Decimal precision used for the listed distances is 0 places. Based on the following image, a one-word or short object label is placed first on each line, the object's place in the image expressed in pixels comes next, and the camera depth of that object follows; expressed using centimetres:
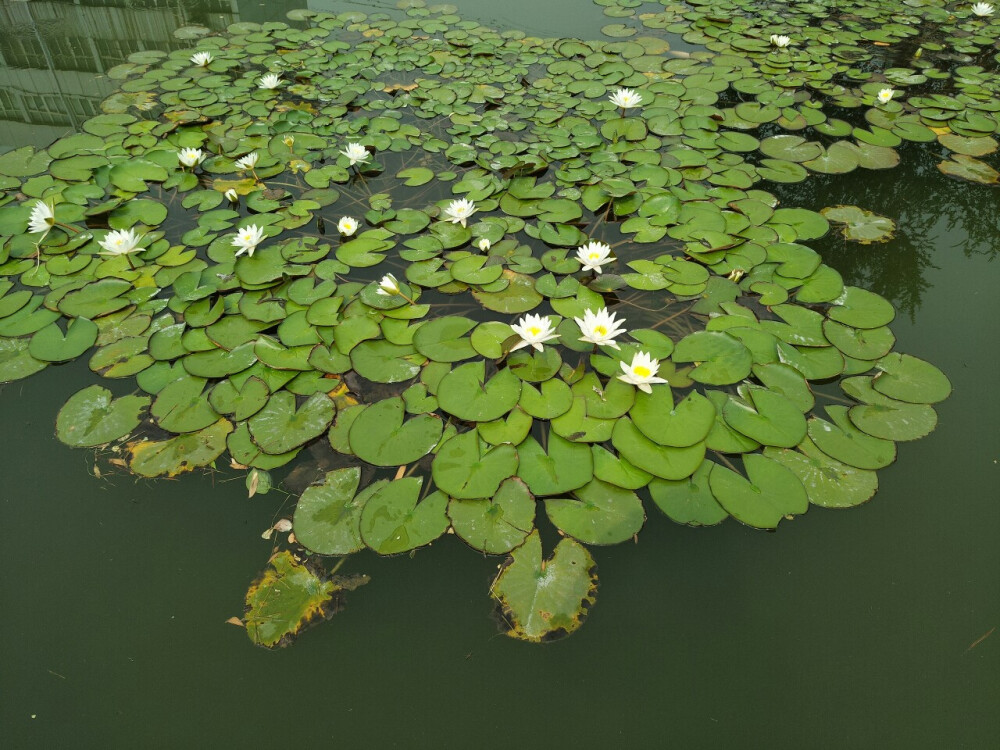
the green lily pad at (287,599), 173
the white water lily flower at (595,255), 266
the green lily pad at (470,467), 195
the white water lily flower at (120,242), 279
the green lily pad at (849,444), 204
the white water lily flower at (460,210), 295
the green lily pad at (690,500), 189
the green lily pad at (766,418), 207
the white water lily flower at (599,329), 223
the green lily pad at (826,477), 196
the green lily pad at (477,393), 214
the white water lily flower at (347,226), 292
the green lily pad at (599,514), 187
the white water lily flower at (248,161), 339
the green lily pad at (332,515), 188
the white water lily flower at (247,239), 277
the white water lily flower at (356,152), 334
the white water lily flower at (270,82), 421
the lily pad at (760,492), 189
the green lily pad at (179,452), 212
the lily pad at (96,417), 222
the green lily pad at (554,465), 197
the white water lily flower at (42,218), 293
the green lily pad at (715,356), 226
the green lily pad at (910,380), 222
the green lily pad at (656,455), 195
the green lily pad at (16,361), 244
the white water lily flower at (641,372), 212
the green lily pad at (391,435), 206
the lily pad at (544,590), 172
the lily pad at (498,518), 185
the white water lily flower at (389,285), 251
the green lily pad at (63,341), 249
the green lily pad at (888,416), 212
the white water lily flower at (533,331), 223
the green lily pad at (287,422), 213
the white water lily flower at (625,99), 370
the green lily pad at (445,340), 237
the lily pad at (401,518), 186
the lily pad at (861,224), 299
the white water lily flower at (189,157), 346
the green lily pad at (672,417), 201
